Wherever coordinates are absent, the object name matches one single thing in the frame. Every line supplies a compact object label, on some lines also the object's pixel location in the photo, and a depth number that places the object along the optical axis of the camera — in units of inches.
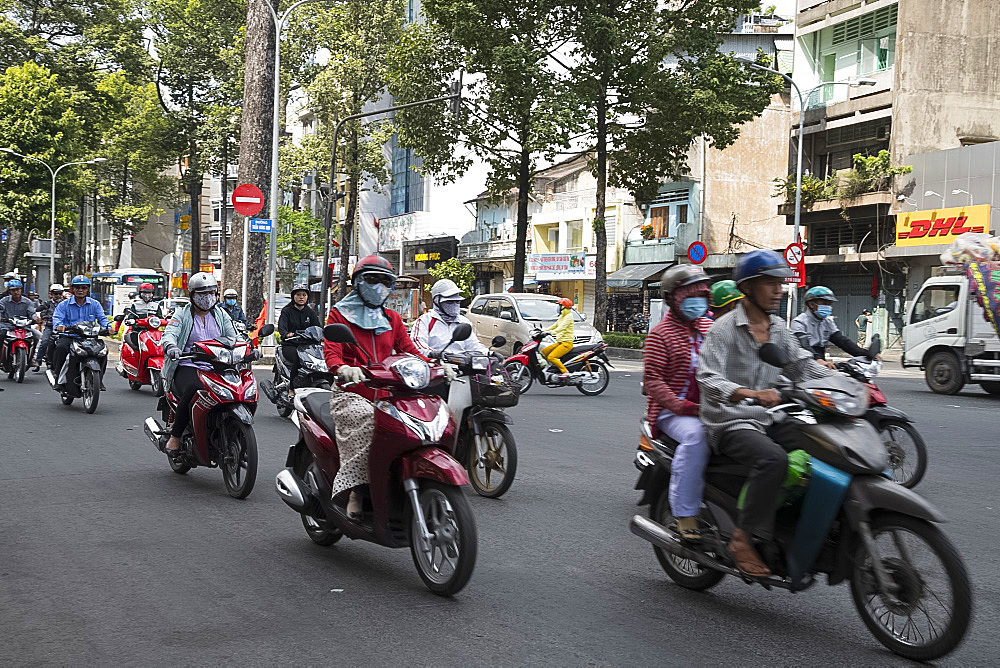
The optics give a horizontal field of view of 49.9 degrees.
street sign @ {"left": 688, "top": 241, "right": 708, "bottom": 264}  1138.8
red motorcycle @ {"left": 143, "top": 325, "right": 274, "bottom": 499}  312.0
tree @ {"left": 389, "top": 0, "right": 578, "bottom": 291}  1200.2
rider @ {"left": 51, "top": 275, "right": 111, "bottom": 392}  563.8
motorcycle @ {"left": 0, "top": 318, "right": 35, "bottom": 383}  711.7
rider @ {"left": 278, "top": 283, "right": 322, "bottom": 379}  512.4
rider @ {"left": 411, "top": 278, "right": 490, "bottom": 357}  376.8
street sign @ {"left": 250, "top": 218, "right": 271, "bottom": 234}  816.3
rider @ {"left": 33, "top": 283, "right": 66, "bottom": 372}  593.0
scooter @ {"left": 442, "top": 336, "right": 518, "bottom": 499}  321.4
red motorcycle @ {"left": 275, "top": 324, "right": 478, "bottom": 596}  198.4
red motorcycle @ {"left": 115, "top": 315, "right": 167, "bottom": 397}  632.4
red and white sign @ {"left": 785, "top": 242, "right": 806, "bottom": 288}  1137.4
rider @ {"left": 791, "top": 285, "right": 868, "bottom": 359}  436.1
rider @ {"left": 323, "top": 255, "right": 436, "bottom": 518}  218.2
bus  1945.1
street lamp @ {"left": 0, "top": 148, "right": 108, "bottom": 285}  1484.5
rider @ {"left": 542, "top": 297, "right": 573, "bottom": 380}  730.2
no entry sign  786.8
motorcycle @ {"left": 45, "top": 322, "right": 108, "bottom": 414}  545.6
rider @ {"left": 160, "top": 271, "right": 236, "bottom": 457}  334.6
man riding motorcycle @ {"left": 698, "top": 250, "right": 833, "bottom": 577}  178.1
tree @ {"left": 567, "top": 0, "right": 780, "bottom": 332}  1183.6
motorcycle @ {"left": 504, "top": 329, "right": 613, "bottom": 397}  722.2
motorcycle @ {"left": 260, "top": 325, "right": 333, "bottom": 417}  503.5
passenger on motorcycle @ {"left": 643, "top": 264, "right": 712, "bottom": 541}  219.8
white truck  722.8
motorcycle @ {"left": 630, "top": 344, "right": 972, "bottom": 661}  162.6
